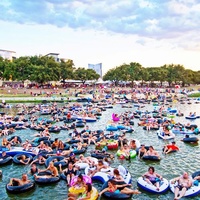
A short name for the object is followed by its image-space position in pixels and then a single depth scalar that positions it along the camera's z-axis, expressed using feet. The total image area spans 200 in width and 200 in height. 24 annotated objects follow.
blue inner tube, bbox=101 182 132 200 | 47.21
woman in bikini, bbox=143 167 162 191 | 52.63
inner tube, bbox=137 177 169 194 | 50.52
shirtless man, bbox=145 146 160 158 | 70.65
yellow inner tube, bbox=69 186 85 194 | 49.19
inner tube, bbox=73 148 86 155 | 75.37
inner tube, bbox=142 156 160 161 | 69.72
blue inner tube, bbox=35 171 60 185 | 54.95
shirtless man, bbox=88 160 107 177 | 57.57
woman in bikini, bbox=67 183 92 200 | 46.51
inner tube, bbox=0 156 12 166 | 66.18
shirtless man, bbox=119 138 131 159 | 71.51
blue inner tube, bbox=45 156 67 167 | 62.58
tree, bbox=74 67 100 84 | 376.48
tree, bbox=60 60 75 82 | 337.31
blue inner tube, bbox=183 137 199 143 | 89.39
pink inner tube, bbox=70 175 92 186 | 52.37
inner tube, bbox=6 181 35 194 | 50.98
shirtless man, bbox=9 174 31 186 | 52.05
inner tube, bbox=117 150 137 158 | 71.97
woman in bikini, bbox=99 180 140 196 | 47.83
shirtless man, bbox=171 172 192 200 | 48.42
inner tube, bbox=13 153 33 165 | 66.49
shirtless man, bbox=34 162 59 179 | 56.70
